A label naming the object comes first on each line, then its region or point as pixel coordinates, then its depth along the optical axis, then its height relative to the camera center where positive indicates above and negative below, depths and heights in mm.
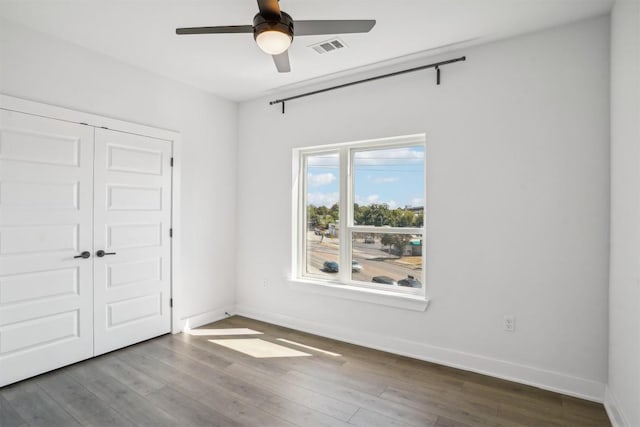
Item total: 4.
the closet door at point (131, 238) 3061 -276
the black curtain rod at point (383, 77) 2871 +1319
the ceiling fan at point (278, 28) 1802 +1068
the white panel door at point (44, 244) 2514 -275
